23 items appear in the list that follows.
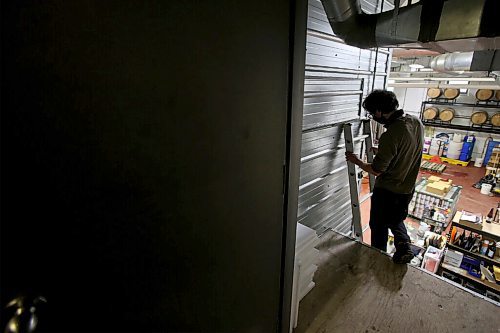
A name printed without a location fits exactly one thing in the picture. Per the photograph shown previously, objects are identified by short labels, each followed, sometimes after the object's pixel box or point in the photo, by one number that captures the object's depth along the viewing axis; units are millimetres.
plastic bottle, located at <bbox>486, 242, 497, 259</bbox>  3436
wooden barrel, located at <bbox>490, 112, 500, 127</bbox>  8727
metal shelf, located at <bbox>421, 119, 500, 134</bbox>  9333
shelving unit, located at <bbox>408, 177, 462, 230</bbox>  4829
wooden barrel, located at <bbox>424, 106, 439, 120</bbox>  9875
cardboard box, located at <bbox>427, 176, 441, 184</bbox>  5475
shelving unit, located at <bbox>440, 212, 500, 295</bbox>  3248
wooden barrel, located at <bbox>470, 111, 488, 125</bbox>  9102
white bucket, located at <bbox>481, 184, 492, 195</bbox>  7383
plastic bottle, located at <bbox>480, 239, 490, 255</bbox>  3488
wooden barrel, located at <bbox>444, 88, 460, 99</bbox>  9133
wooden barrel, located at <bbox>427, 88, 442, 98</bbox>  9570
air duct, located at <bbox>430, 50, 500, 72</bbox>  2824
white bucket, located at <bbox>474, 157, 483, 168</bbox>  9836
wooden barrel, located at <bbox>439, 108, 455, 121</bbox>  9711
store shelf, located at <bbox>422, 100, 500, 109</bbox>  9117
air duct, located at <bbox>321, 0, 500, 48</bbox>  1529
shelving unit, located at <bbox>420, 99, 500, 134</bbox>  9242
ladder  2711
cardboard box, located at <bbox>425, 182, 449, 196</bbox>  4949
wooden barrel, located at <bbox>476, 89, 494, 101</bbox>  8492
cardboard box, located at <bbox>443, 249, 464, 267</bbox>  3543
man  2211
